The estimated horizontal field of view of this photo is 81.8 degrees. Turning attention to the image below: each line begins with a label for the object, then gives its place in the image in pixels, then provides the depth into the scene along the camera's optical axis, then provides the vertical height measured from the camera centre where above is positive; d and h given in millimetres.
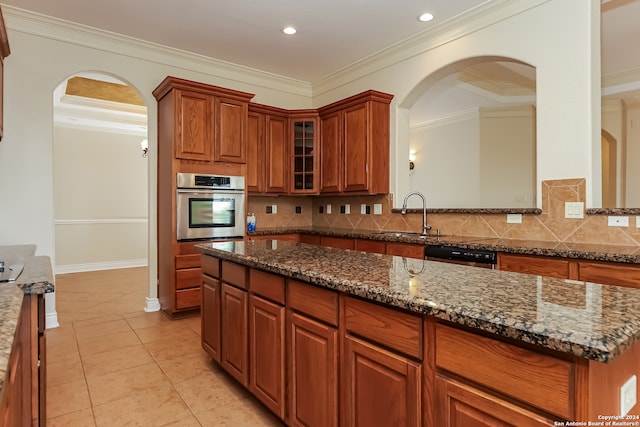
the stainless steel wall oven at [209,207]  3723 +61
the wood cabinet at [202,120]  3695 +967
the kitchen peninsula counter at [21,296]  817 -276
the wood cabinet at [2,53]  2723 +1315
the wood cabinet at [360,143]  4062 +787
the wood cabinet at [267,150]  4566 +797
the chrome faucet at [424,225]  3710 -136
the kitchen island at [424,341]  825 -385
